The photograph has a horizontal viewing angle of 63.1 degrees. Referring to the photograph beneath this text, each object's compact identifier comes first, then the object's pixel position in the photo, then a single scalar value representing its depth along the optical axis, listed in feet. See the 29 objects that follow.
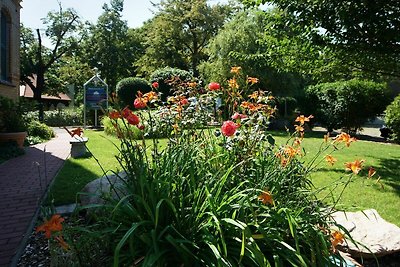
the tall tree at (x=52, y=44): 84.79
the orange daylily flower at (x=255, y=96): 11.07
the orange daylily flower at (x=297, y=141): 10.29
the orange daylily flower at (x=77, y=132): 7.75
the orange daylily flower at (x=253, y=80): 11.05
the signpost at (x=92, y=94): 58.29
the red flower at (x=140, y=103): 9.33
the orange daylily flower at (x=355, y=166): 7.36
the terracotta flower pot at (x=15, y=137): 27.50
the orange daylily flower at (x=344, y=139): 8.61
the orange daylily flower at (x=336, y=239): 7.15
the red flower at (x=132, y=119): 7.72
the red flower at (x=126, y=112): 7.76
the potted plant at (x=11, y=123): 28.14
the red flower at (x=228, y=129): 7.68
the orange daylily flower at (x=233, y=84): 10.95
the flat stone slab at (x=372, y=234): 9.23
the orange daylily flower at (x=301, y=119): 10.05
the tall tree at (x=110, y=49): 120.26
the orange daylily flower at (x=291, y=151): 9.29
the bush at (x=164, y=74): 59.31
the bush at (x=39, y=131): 40.68
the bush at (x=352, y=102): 47.16
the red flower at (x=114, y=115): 7.80
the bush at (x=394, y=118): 36.76
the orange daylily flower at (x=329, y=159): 9.40
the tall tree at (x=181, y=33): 97.71
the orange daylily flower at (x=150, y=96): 9.86
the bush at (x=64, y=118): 79.10
